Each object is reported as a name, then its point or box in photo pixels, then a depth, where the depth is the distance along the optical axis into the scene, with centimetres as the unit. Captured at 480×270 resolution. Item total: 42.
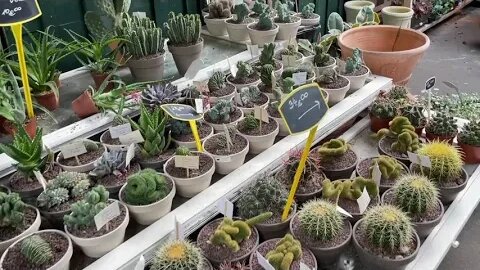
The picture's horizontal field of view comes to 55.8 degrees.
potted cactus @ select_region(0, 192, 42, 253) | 133
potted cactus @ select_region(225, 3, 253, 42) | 266
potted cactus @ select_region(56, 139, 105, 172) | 164
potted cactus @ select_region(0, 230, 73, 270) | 125
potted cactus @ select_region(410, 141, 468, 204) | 176
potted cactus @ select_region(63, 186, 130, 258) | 135
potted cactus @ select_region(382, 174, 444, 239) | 157
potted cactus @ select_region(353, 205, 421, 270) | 141
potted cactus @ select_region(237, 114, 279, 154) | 183
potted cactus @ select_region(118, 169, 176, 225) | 145
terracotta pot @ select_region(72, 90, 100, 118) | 187
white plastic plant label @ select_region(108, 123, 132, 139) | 174
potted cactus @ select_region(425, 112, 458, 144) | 205
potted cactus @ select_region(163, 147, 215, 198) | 158
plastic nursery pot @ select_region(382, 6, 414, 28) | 417
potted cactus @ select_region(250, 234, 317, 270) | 133
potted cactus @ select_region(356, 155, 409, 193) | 176
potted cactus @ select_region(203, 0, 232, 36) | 274
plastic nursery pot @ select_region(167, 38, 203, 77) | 223
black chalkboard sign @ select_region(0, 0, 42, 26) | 150
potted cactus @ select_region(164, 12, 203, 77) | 221
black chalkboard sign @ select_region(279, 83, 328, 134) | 132
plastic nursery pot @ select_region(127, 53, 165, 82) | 209
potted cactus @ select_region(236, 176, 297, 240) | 154
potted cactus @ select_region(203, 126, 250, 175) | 171
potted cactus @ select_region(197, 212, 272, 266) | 141
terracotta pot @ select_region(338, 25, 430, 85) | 257
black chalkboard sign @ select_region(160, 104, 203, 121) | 159
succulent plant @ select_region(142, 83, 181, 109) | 187
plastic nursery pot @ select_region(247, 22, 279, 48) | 258
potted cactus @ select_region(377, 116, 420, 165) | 192
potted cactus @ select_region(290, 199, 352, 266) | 145
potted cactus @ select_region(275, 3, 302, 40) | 272
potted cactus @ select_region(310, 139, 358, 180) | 182
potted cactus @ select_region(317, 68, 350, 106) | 221
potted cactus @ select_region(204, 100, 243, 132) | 192
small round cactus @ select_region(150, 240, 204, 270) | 127
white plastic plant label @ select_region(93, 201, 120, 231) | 133
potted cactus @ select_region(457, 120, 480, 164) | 200
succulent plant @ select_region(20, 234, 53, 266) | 124
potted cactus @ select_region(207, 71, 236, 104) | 210
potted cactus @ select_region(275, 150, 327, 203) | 170
